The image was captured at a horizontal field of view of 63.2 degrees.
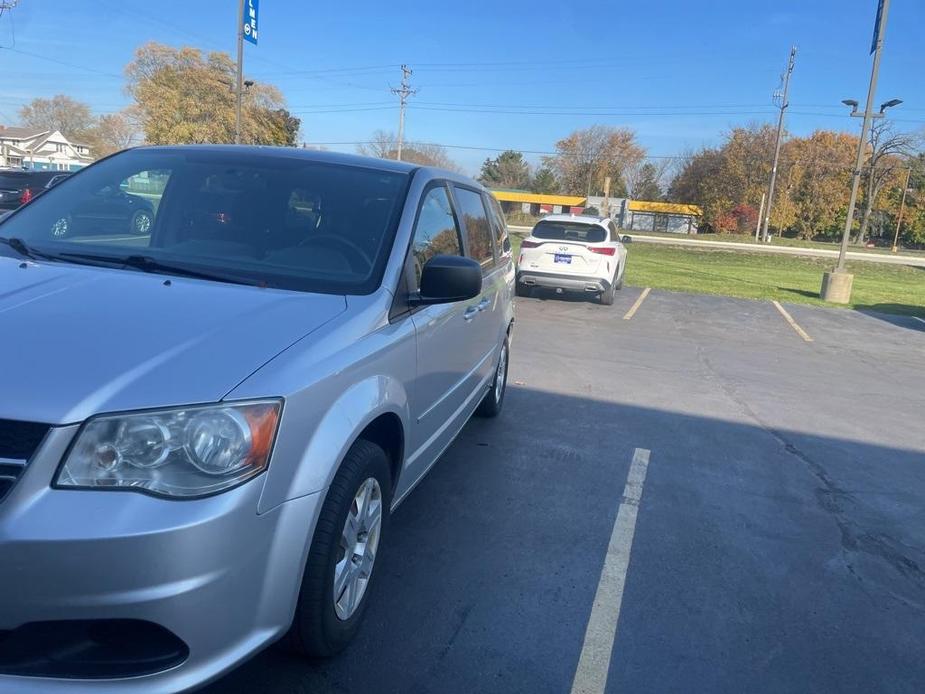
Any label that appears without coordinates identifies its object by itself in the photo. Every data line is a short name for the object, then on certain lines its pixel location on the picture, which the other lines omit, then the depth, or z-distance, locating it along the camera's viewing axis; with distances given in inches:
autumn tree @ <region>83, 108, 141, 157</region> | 2075.5
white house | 3100.4
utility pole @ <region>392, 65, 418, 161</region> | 2290.8
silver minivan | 77.8
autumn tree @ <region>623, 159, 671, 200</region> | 3078.2
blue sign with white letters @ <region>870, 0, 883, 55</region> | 676.1
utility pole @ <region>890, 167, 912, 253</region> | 2664.9
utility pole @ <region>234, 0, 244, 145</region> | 906.7
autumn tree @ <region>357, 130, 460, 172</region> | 2529.5
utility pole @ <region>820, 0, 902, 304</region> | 676.1
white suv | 541.3
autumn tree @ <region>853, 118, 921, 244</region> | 2220.7
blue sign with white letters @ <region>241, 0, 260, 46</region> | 892.6
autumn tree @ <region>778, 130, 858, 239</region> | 2488.9
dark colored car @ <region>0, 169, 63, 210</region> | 732.7
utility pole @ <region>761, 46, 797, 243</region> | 2014.9
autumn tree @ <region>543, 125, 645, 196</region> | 2925.7
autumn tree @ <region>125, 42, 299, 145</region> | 2010.3
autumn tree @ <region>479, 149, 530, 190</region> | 3900.1
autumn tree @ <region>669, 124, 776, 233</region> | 2442.2
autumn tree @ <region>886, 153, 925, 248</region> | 2765.7
